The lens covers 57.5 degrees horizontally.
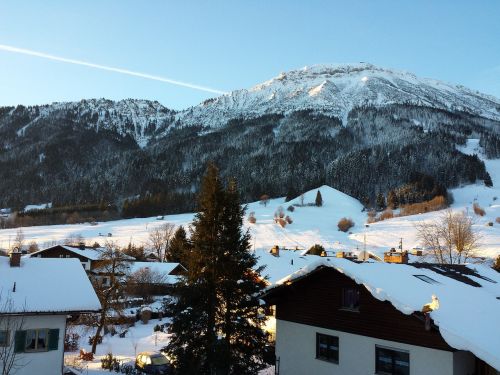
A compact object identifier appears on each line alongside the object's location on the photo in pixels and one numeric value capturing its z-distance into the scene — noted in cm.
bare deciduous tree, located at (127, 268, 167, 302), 5616
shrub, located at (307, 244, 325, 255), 7513
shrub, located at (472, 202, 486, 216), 10650
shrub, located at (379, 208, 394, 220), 12292
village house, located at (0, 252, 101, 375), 1669
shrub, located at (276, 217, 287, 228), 11639
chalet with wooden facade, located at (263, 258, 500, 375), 1352
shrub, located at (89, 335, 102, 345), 3482
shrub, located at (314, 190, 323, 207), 14505
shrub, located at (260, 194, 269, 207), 15431
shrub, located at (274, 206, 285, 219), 12492
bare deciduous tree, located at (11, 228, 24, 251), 10109
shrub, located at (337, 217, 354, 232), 11338
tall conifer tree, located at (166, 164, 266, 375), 1659
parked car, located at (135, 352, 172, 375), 2403
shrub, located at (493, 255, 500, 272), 4921
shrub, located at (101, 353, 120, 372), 2391
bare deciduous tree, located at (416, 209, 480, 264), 5759
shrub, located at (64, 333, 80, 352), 3238
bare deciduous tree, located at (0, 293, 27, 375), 1631
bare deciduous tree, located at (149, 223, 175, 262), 9768
